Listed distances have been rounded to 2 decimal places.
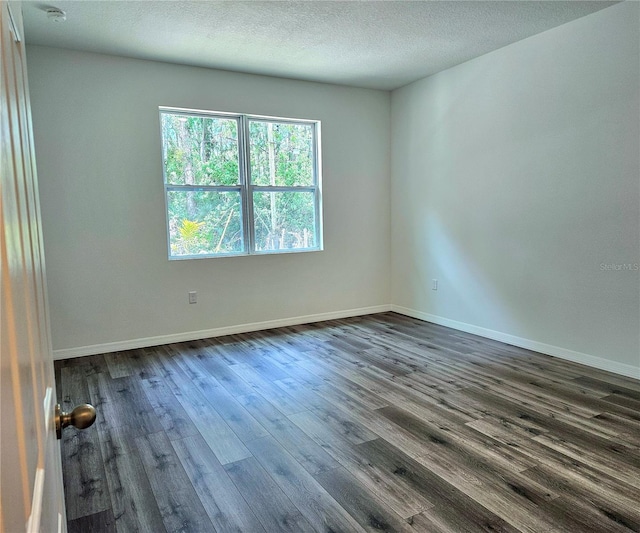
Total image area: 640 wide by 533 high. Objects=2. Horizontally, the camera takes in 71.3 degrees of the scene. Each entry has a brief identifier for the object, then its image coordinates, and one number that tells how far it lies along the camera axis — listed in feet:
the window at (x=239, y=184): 14.52
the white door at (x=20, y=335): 1.25
